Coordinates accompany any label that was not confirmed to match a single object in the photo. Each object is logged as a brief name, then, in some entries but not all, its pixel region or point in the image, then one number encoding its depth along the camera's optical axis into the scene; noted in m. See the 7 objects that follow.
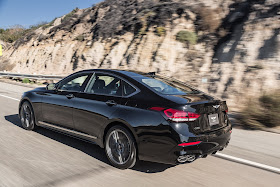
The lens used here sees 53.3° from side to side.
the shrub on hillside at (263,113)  6.80
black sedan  3.72
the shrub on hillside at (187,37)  15.92
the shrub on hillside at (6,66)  34.37
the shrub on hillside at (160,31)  17.75
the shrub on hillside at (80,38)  25.96
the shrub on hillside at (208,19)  15.47
